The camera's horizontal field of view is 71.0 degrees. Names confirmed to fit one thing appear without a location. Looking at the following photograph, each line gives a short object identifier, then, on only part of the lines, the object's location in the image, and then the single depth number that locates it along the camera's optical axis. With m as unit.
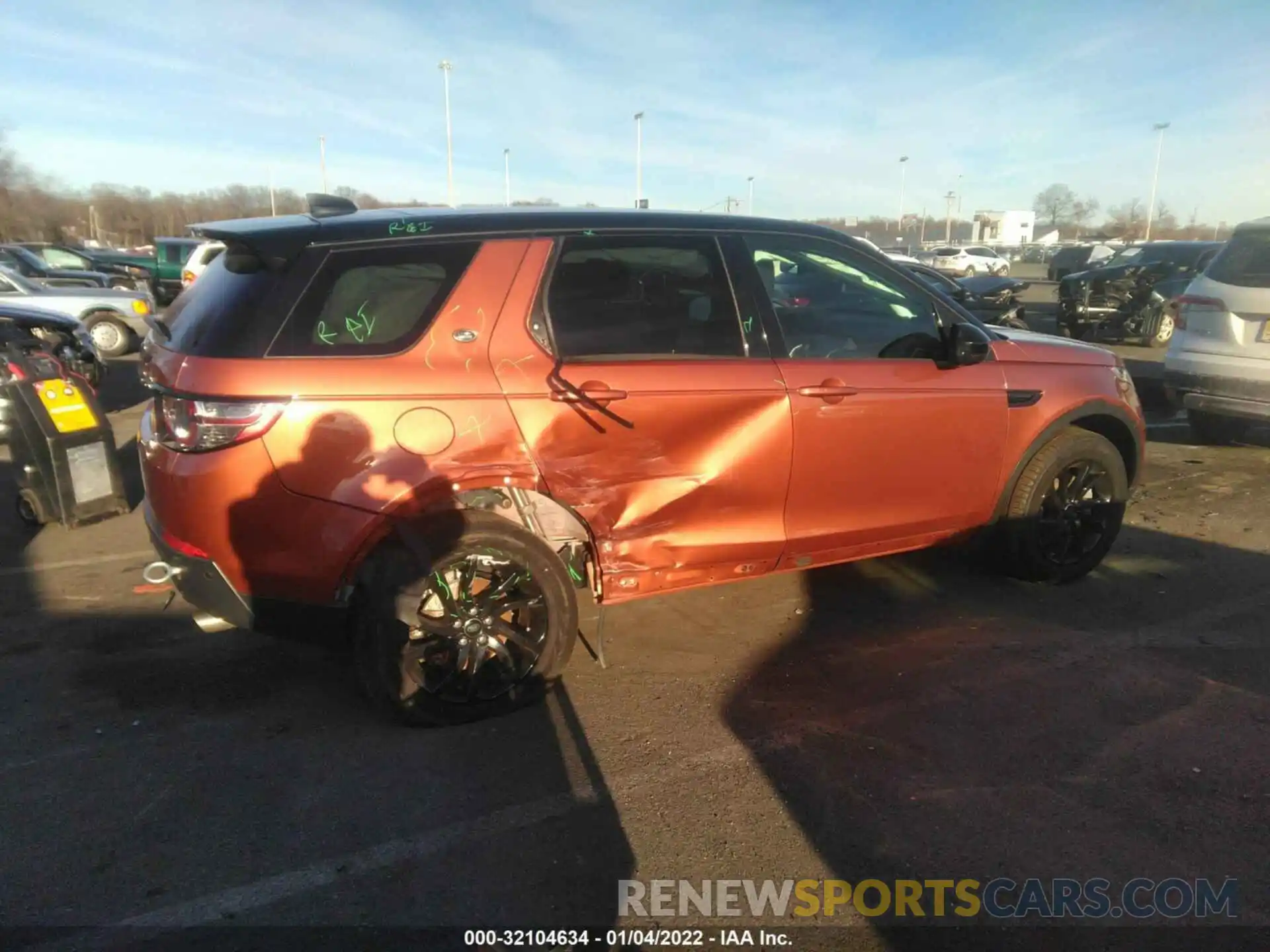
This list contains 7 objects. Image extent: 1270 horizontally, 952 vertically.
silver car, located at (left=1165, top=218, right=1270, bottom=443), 6.75
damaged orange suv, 3.11
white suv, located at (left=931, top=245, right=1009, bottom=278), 39.81
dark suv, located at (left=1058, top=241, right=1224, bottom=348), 14.69
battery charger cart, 5.60
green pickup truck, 22.78
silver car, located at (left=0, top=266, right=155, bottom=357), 13.59
